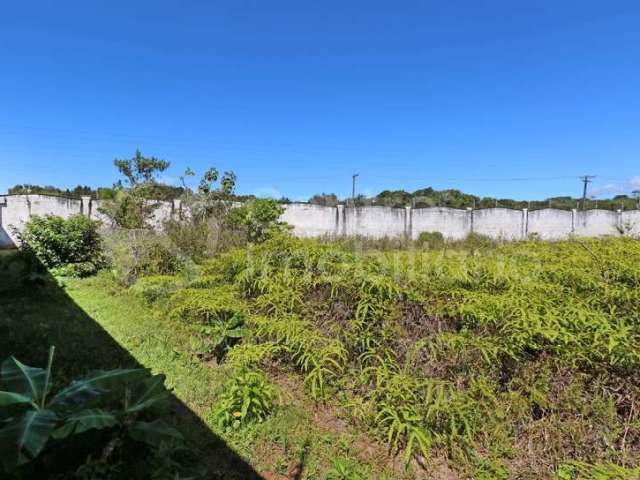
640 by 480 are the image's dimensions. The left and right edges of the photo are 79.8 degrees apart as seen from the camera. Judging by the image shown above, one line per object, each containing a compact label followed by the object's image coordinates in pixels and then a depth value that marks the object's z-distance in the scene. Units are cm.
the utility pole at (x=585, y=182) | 2780
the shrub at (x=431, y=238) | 1501
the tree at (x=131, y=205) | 898
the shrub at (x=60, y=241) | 780
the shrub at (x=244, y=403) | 255
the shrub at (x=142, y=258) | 683
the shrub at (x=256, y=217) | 793
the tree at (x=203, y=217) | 717
